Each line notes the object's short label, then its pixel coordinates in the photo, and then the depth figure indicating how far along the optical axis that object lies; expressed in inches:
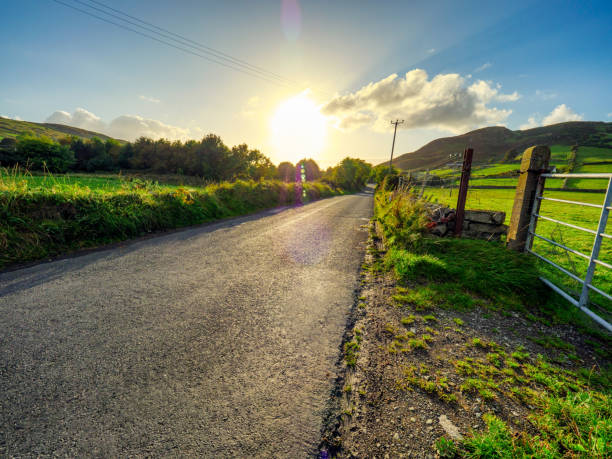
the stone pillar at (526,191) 161.3
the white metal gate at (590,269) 102.6
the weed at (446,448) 55.8
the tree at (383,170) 1716.2
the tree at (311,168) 2763.3
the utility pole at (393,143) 1788.8
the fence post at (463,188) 204.2
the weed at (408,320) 111.9
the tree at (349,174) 2213.6
